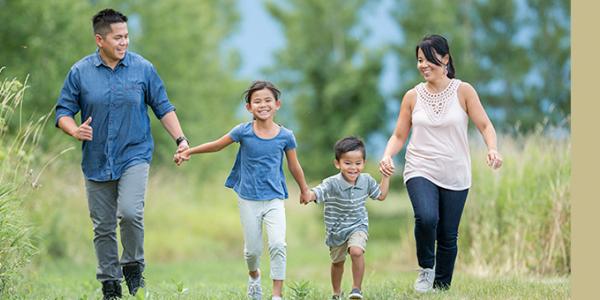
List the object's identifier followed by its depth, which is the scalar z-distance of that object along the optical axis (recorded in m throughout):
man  15.55
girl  14.93
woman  15.72
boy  15.34
